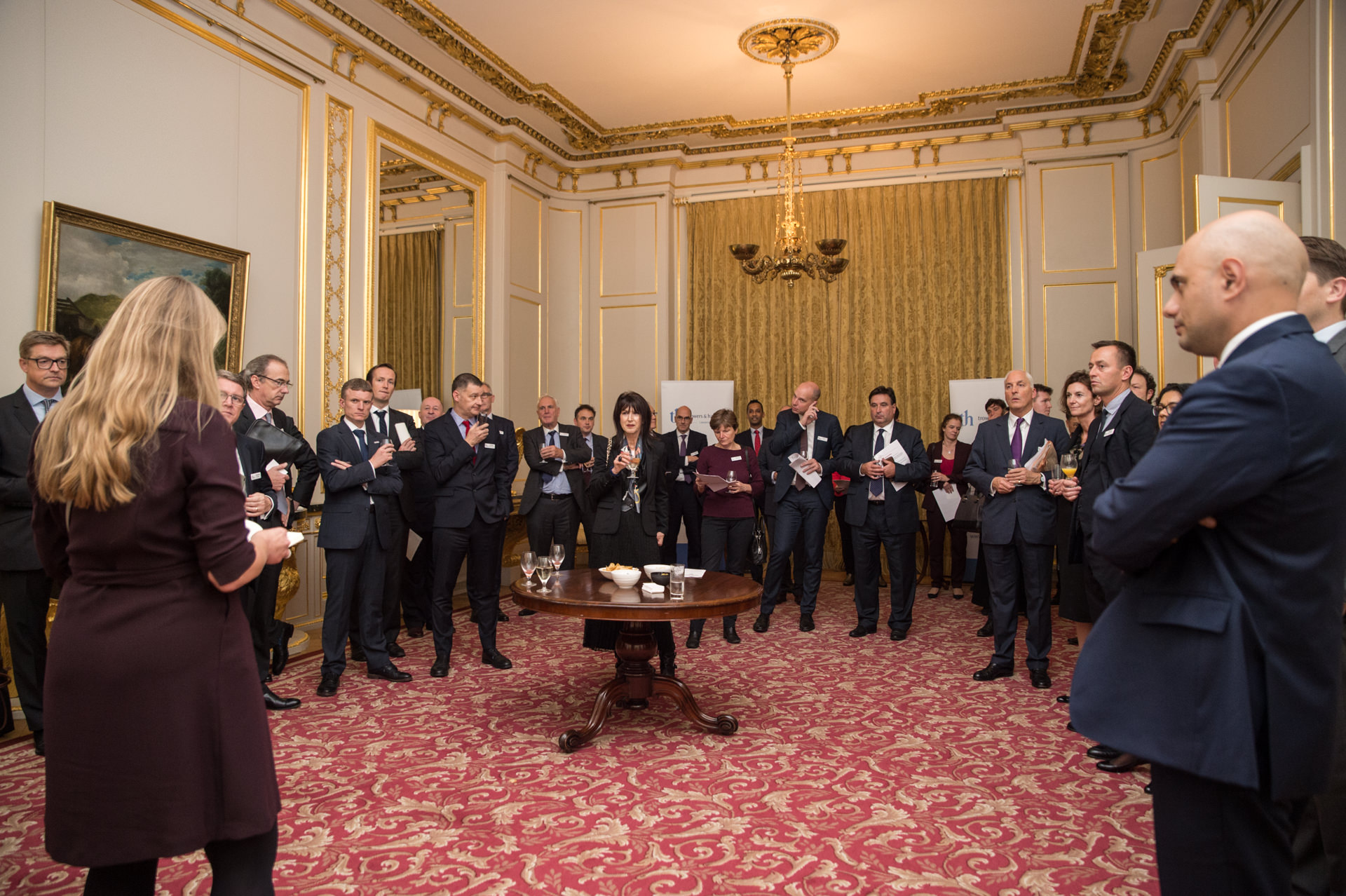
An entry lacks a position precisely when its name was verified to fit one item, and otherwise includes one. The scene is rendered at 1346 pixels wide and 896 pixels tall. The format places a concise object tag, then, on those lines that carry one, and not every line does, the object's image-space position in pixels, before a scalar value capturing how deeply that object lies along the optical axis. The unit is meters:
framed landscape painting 4.16
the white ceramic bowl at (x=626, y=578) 3.83
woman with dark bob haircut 4.75
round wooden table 3.36
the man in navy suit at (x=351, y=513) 4.38
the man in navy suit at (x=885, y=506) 5.70
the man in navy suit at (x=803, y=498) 6.01
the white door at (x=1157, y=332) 6.09
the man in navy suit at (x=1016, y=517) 4.51
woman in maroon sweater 5.84
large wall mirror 7.65
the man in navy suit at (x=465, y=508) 4.79
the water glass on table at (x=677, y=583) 3.53
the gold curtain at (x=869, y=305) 8.38
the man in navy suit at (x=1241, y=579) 1.27
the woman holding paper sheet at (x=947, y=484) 7.40
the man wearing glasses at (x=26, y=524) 3.48
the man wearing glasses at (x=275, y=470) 4.27
